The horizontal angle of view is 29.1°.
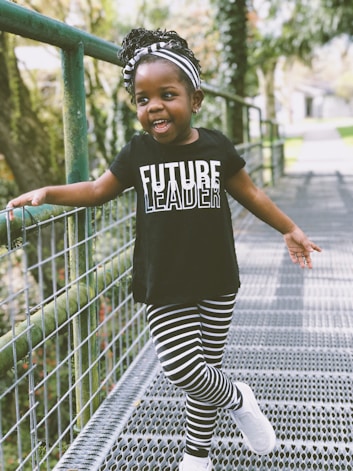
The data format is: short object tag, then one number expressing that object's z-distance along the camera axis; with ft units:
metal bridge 6.57
